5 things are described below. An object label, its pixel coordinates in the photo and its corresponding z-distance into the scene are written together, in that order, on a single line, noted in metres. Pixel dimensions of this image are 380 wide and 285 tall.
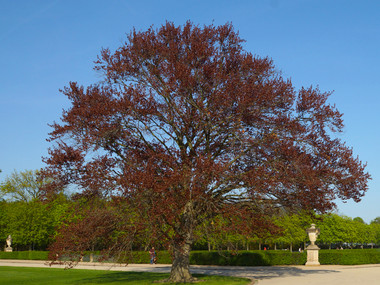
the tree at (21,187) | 73.56
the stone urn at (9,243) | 61.54
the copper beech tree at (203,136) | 19.80
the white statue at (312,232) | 39.50
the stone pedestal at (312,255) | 38.53
